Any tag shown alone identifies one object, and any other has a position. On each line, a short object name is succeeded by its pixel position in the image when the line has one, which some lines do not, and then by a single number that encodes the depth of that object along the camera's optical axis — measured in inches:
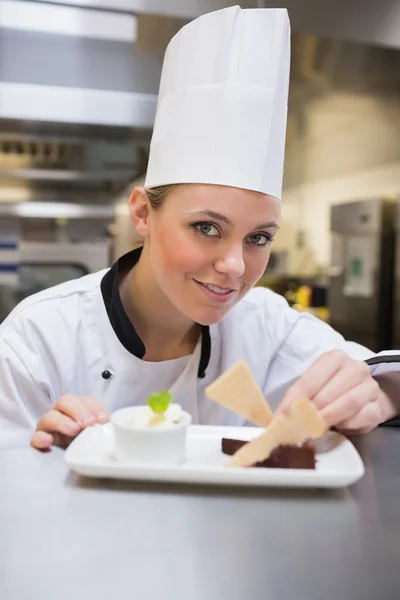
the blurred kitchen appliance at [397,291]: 107.8
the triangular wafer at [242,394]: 23.5
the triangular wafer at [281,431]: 22.9
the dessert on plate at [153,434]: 22.8
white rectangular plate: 20.9
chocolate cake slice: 23.0
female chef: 31.4
